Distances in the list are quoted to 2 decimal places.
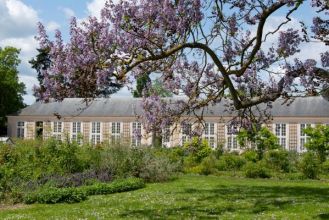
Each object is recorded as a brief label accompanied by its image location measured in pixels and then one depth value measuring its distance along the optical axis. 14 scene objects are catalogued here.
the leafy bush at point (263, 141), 24.71
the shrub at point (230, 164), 22.45
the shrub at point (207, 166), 21.02
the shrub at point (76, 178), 13.86
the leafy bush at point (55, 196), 11.86
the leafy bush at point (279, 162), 21.31
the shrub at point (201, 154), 23.49
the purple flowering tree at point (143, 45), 7.85
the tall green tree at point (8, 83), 46.94
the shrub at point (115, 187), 13.53
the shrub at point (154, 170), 17.22
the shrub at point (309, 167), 19.09
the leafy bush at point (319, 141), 23.15
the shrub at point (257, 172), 19.69
